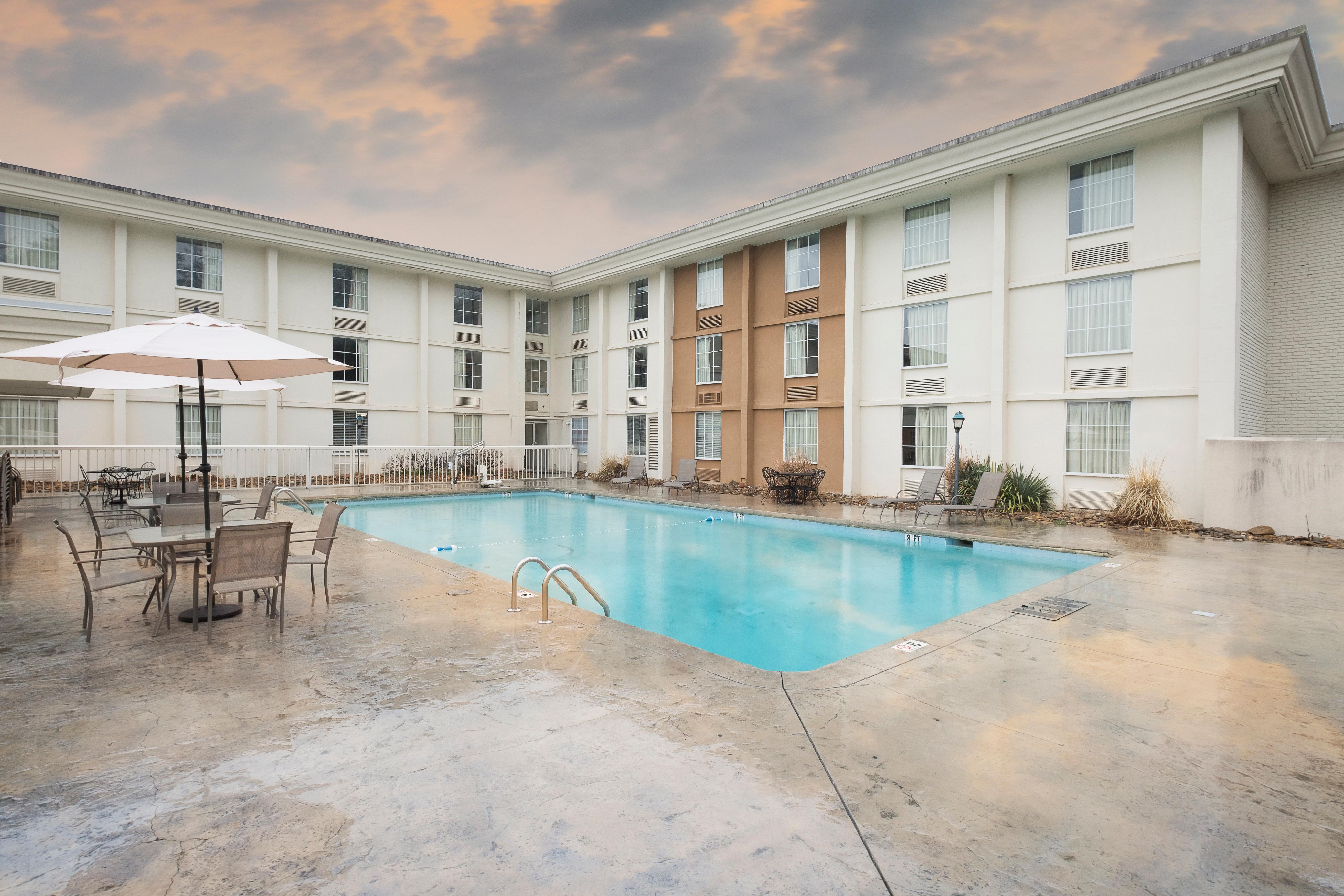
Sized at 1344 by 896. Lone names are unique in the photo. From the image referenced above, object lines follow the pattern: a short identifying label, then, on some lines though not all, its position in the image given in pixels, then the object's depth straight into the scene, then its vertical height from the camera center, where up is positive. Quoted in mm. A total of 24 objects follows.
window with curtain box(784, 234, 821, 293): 17359 +5197
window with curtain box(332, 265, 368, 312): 20844 +5316
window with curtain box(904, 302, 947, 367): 14672 +2652
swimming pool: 6461 -1813
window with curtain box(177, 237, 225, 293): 18234 +5329
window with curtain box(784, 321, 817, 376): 17328 +2700
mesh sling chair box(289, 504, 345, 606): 5707 -912
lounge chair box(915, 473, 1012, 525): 10922 -947
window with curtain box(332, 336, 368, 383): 20734 +2947
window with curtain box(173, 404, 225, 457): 18078 +499
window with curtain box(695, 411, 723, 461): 19547 +251
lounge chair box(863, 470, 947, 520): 12438 -937
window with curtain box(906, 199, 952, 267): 14789 +5156
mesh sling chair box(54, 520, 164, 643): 4379 -1038
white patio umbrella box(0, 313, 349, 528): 4648 +763
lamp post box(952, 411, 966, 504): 11977 -405
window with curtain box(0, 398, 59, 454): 15922 +503
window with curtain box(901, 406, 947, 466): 14570 +187
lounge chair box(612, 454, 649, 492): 18703 -952
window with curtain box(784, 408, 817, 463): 17172 +286
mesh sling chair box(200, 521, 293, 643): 4594 -916
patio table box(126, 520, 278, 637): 4867 -803
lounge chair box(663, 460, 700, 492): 17422 -1026
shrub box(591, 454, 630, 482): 21391 -887
